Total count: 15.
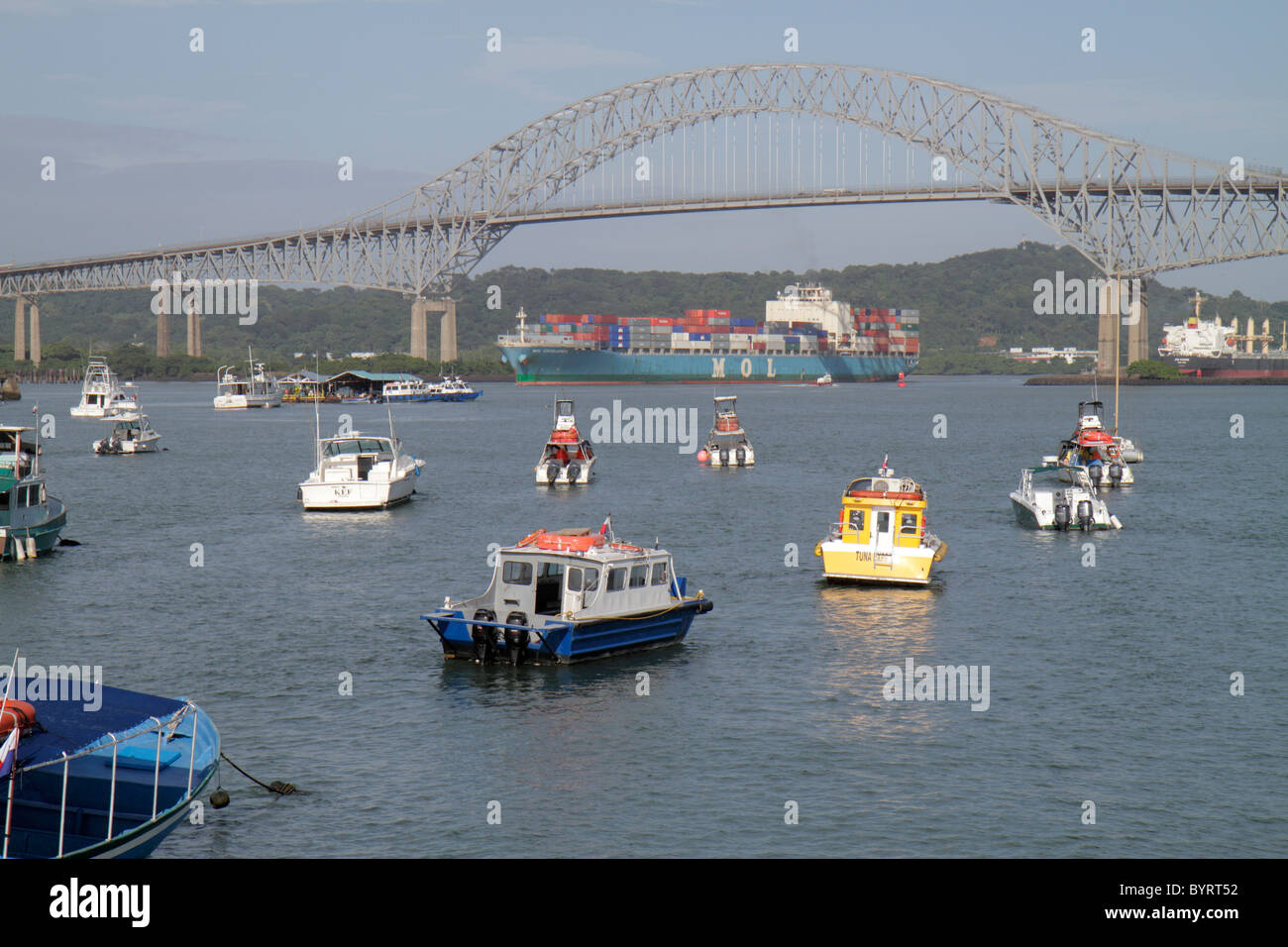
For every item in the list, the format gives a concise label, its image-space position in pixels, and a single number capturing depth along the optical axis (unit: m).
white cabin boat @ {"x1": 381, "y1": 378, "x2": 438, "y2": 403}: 185.25
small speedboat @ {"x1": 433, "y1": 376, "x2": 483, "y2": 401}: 185.04
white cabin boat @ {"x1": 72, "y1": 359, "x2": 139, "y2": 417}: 131.62
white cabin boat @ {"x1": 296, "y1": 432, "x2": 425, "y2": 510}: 57.22
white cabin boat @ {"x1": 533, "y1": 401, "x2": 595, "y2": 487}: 70.31
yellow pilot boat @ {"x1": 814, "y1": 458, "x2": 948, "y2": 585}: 38.44
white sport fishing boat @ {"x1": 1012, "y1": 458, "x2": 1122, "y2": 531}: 51.38
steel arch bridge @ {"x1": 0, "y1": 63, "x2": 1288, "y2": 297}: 183.50
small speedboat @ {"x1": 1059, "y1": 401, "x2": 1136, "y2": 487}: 69.12
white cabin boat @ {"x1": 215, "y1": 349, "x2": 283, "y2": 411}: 158.62
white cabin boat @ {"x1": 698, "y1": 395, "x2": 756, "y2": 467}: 80.69
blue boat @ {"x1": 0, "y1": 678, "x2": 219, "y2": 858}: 16.81
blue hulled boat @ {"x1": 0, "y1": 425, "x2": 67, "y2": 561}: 42.78
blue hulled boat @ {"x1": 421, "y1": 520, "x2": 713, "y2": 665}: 28.28
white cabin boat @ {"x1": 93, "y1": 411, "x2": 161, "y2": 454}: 89.94
